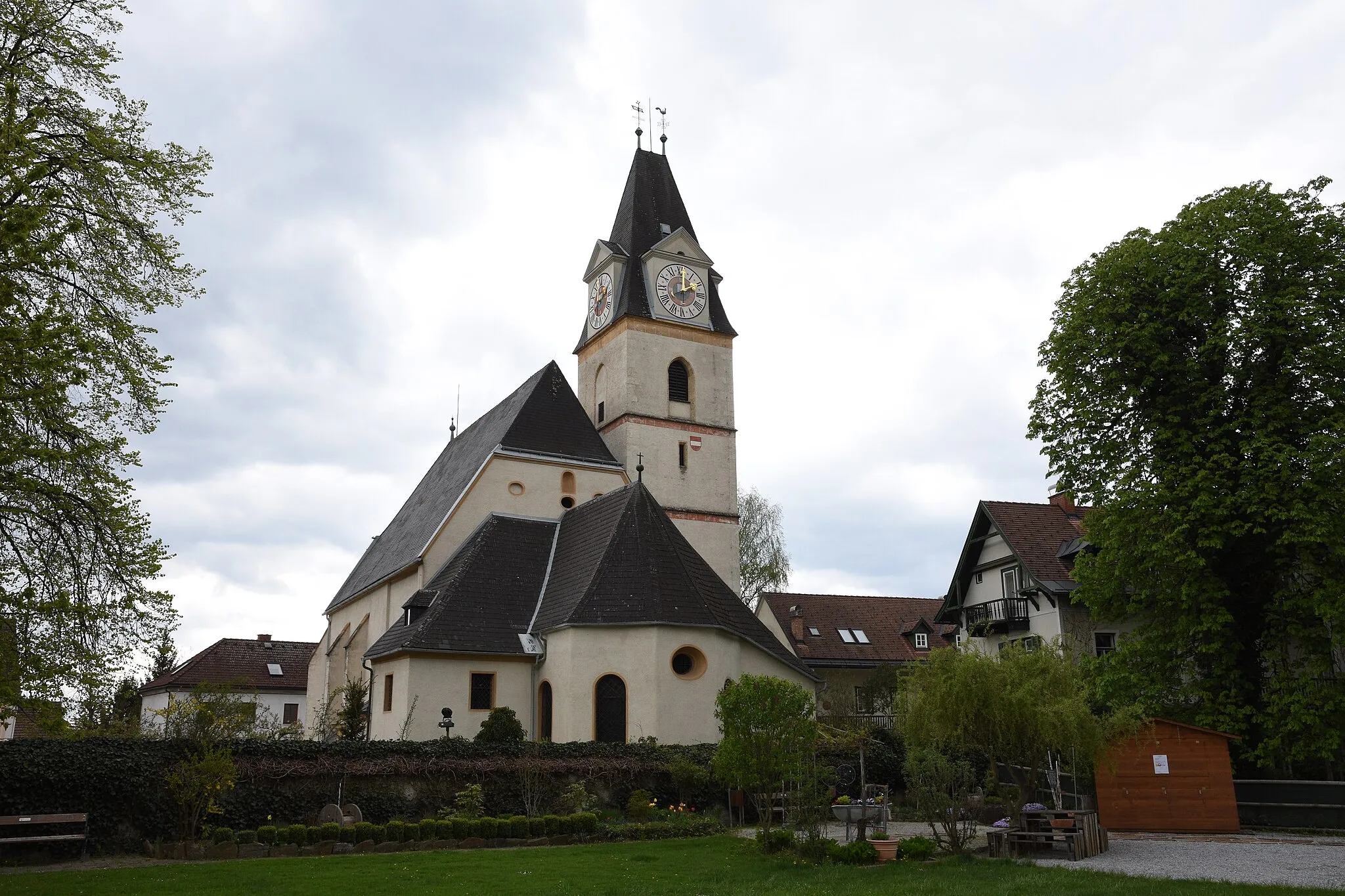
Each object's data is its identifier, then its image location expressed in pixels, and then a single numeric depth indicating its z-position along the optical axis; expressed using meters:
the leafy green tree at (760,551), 57.47
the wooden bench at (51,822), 16.59
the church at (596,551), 26.38
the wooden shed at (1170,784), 19.69
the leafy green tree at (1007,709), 15.45
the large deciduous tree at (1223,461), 22.20
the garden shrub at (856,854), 15.28
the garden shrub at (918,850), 15.59
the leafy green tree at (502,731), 24.64
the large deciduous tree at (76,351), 13.12
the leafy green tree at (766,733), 16.81
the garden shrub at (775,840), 16.36
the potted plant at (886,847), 15.73
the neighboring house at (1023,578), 32.88
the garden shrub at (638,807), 21.42
